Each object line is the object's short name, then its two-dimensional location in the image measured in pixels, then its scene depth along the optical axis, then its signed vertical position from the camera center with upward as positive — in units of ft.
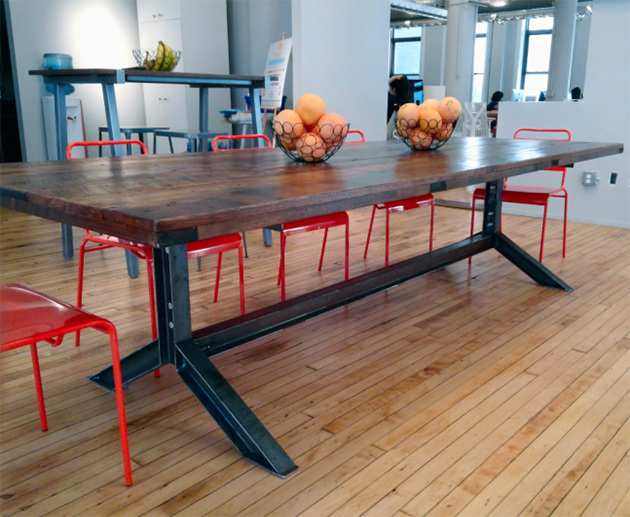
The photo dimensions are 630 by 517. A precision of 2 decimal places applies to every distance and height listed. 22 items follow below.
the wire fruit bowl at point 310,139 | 6.27 -0.37
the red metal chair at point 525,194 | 10.70 -1.66
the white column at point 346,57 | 17.51 +1.46
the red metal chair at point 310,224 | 8.13 -1.70
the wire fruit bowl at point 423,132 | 7.79 -0.38
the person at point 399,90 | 25.91 +0.60
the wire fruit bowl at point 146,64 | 11.87 +0.79
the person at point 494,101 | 33.04 +0.11
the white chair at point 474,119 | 24.67 -0.66
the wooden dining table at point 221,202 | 3.86 -0.69
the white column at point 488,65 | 50.96 +3.27
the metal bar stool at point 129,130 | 19.51 -0.91
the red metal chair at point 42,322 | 4.10 -1.57
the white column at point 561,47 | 37.68 +3.58
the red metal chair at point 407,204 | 9.70 -1.68
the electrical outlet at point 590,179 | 15.19 -1.92
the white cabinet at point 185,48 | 22.33 +2.11
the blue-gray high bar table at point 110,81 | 10.56 +0.42
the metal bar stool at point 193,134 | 13.56 -0.72
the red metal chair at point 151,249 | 6.79 -1.71
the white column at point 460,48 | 37.83 +3.53
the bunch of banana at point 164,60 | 11.73 +0.85
